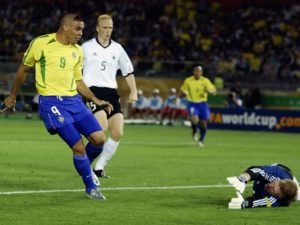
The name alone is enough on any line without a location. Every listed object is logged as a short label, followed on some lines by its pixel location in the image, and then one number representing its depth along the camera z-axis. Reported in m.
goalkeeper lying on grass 11.67
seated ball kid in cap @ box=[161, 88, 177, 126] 46.19
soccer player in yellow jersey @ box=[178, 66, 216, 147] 29.64
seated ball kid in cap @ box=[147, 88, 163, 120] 47.09
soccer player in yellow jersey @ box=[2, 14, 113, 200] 12.50
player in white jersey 16.06
